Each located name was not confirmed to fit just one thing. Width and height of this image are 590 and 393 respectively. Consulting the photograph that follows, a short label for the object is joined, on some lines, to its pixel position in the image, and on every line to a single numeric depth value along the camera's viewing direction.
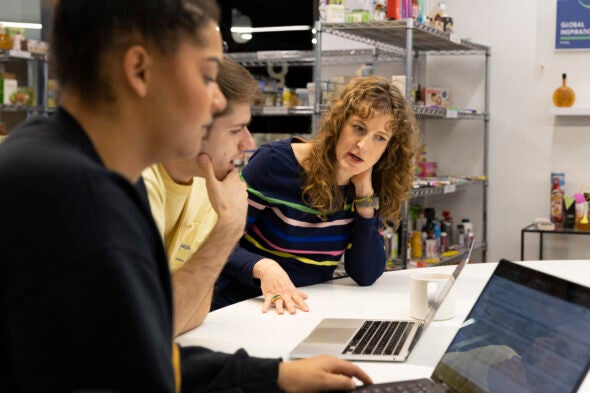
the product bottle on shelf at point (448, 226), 5.06
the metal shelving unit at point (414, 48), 4.17
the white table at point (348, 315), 1.51
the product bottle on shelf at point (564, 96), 4.89
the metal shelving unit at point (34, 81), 5.35
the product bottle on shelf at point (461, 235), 5.07
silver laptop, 1.50
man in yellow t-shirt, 1.50
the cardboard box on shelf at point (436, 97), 4.89
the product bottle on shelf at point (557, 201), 4.83
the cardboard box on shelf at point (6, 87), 5.43
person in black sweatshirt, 0.65
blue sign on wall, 4.87
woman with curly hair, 2.26
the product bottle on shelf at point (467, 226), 5.03
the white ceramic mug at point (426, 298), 1.84
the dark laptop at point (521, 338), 1.04
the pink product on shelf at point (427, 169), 5.15
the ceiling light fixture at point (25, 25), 5.85
